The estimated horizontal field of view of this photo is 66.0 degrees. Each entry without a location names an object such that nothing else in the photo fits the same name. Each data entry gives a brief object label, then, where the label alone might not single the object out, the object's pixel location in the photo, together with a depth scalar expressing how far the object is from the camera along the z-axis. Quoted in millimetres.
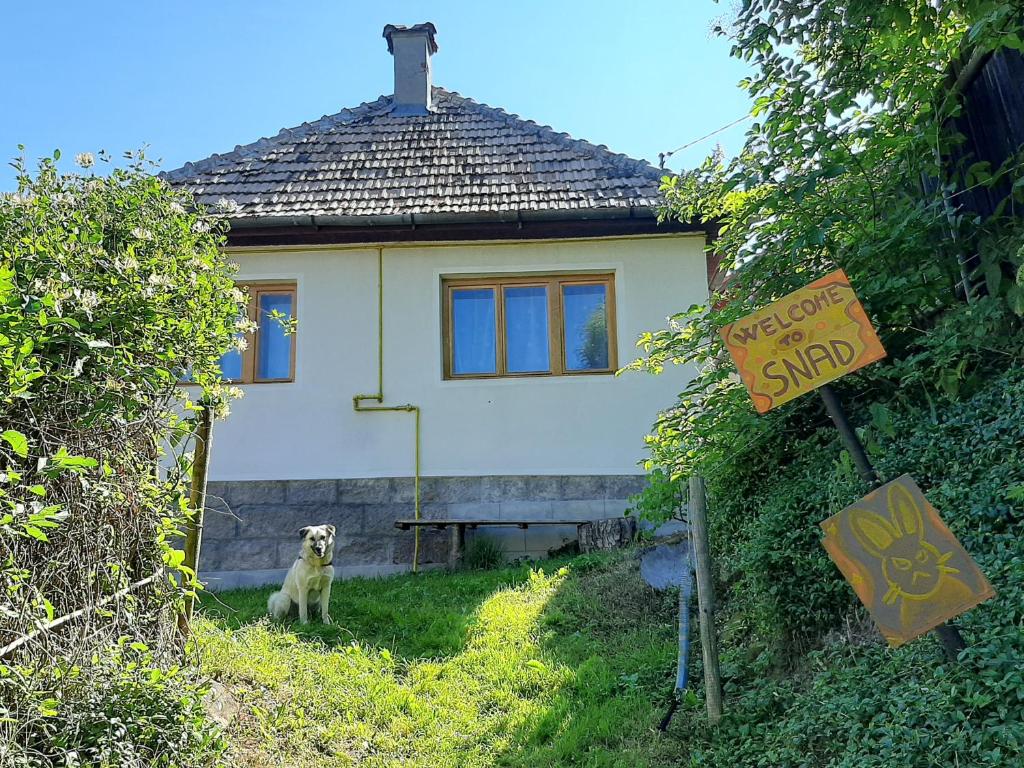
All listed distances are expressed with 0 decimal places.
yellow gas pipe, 9141
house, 8914
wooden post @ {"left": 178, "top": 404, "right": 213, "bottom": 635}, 4391
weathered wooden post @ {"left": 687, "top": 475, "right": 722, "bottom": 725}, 4031
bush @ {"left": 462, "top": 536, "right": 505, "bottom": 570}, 8578
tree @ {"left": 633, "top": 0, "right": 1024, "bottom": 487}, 4062
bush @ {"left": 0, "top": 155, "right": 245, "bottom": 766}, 2854
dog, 6363
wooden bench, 8578
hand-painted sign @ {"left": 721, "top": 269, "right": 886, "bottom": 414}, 3169
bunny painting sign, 2811
